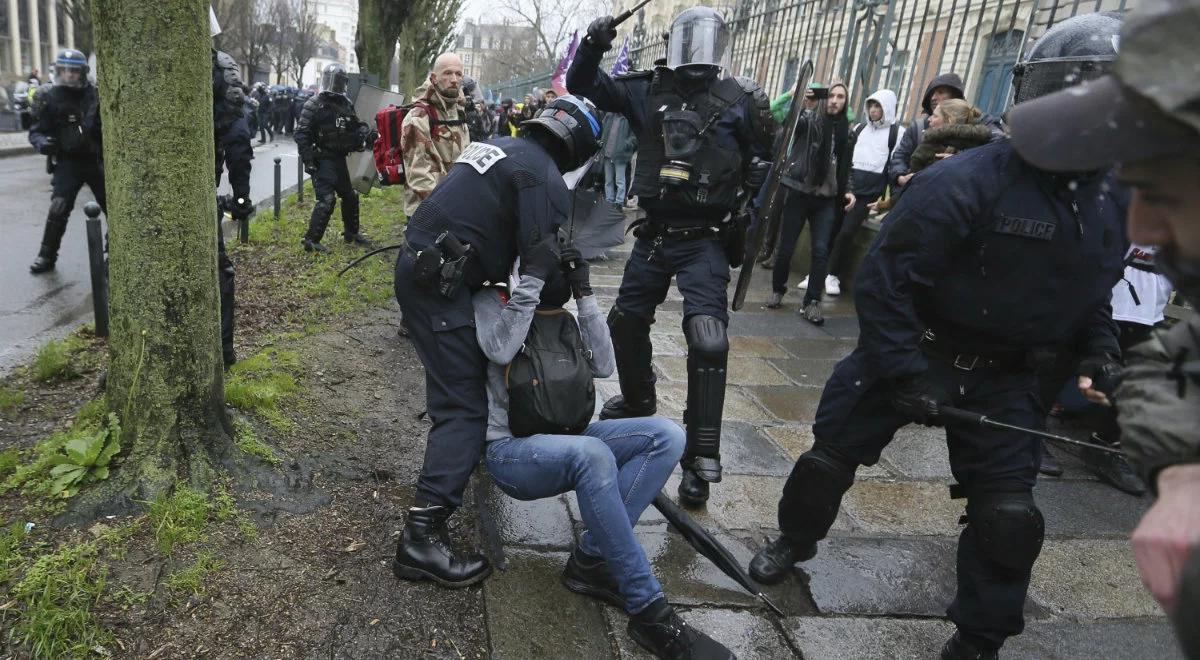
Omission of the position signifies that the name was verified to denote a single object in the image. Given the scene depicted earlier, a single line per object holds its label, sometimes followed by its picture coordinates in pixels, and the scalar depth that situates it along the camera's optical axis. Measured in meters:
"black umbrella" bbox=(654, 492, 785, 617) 2.65
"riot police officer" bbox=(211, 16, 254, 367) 4.08
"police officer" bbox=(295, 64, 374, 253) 7.62
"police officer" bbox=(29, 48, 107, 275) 6.07
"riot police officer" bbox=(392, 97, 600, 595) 2.55
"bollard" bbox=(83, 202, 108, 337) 4.73
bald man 5.80
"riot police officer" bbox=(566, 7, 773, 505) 3.44
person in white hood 6.77
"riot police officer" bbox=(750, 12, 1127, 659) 2.25
